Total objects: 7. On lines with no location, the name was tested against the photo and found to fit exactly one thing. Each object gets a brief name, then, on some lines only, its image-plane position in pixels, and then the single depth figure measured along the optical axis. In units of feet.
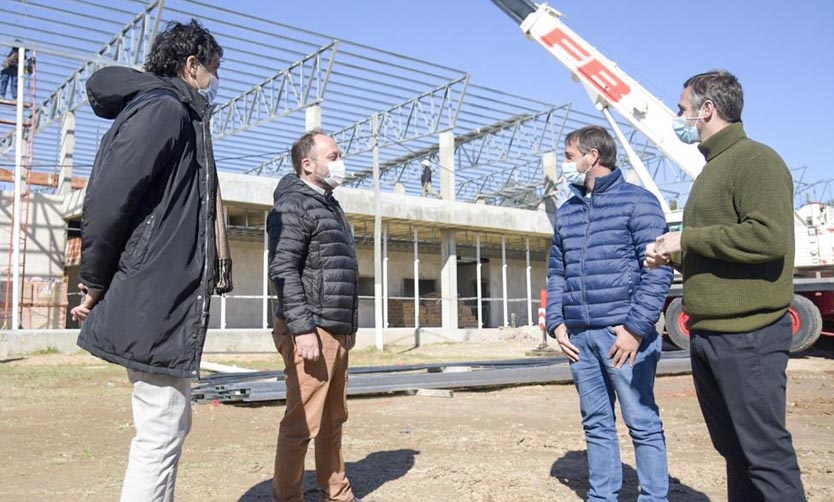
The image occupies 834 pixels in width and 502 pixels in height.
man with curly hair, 8.18
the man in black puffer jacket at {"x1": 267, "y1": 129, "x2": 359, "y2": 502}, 11.37
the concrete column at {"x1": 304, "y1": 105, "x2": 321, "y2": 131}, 67.41
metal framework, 60.80
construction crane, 41.56
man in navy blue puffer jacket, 11.28
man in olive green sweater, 8.38
